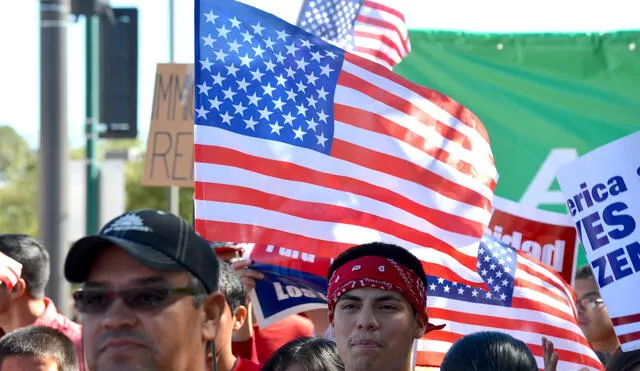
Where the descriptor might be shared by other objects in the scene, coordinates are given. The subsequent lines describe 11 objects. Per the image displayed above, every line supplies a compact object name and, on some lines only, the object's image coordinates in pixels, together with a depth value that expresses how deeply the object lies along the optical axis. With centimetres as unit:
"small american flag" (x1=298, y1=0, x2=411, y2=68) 1546
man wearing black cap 600
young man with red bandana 943
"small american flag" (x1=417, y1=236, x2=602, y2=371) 1236
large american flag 1102
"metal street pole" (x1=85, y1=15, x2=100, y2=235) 2510
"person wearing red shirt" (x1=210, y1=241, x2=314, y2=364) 1169
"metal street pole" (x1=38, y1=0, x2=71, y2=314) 2159
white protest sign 936
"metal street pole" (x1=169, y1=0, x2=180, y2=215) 3833
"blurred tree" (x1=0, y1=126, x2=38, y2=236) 11995
